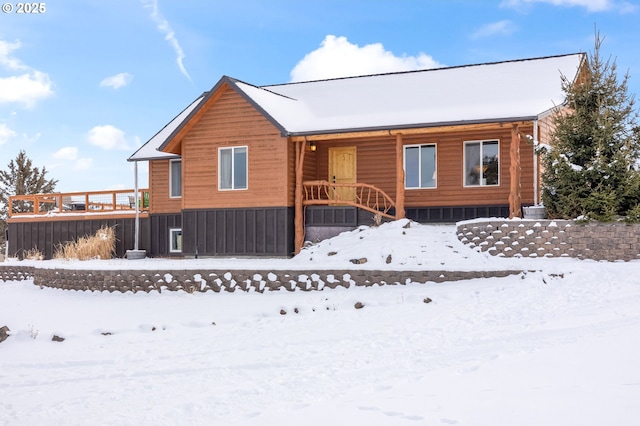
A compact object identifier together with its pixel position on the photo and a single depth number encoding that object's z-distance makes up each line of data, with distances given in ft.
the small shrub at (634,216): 49.21
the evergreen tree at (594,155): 50.57
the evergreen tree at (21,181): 126.72
